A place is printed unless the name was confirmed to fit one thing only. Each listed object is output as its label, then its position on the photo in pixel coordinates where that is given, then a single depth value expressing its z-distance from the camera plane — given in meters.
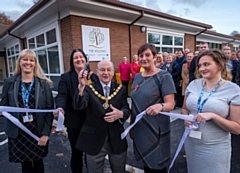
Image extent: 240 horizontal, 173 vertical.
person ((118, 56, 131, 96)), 7.05
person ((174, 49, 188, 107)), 5.81
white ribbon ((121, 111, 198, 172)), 1.63
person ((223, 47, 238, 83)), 4.64
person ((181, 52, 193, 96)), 5.32
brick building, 6.13
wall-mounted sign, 6.38
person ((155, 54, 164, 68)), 5.75
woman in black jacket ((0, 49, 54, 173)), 1.94
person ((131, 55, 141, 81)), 6.92
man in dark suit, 1.77
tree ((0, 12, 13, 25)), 30.77
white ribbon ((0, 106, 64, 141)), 1.79
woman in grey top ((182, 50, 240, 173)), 1.48
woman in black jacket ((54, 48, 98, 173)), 2.10
